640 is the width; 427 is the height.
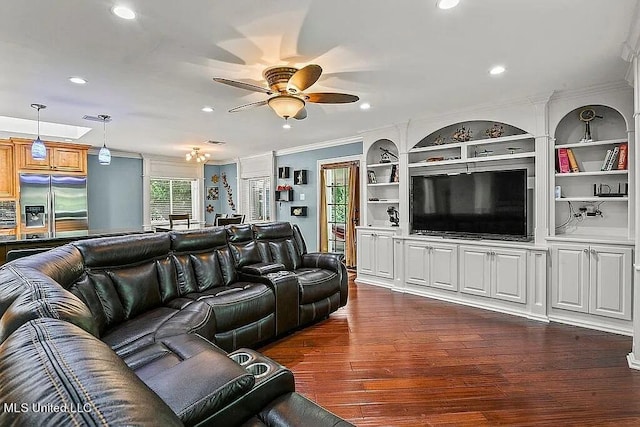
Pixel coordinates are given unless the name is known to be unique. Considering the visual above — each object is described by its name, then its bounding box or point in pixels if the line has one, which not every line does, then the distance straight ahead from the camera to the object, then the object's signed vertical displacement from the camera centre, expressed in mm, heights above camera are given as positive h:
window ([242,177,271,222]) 8750 +285
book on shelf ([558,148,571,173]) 3953 +540
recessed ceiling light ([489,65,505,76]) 3178 +1304
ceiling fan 3018 +1021
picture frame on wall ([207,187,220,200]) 9891 +483
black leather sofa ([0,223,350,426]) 599 -593
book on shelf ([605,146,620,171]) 3680 +522
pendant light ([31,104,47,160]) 4453 +793
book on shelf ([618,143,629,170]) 3594 +534
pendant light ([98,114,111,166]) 4903 +836
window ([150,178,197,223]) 8758 +348
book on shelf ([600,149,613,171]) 3725 +526
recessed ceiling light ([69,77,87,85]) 3344 +1289
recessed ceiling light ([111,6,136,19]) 2145 +1264
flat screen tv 4227 +63
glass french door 6988 +42
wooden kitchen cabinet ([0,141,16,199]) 5852 +665
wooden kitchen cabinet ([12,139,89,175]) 5957 +967
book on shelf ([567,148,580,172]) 3934 +522
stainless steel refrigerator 6008 +142
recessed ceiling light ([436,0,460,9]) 2102 +1268
